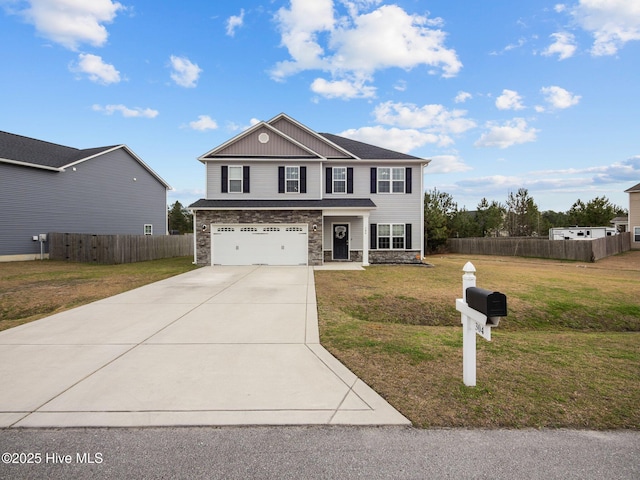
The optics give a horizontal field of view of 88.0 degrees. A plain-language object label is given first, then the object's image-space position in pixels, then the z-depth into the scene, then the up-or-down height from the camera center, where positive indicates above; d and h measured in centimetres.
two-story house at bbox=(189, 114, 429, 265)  1734 +183
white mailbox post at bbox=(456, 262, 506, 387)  365 -112
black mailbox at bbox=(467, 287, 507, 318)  312 -68
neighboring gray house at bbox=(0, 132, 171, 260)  1877 +302
